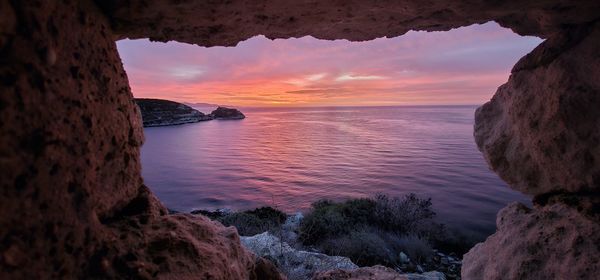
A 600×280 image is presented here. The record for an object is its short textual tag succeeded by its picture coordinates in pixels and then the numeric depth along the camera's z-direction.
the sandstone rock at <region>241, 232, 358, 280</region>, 5.32
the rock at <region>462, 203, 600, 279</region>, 1.94
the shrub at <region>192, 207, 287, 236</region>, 8.66
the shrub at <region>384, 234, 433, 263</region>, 7.28
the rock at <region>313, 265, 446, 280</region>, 3.15
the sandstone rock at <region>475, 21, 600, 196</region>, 2.02
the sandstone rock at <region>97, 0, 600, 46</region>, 1.72
